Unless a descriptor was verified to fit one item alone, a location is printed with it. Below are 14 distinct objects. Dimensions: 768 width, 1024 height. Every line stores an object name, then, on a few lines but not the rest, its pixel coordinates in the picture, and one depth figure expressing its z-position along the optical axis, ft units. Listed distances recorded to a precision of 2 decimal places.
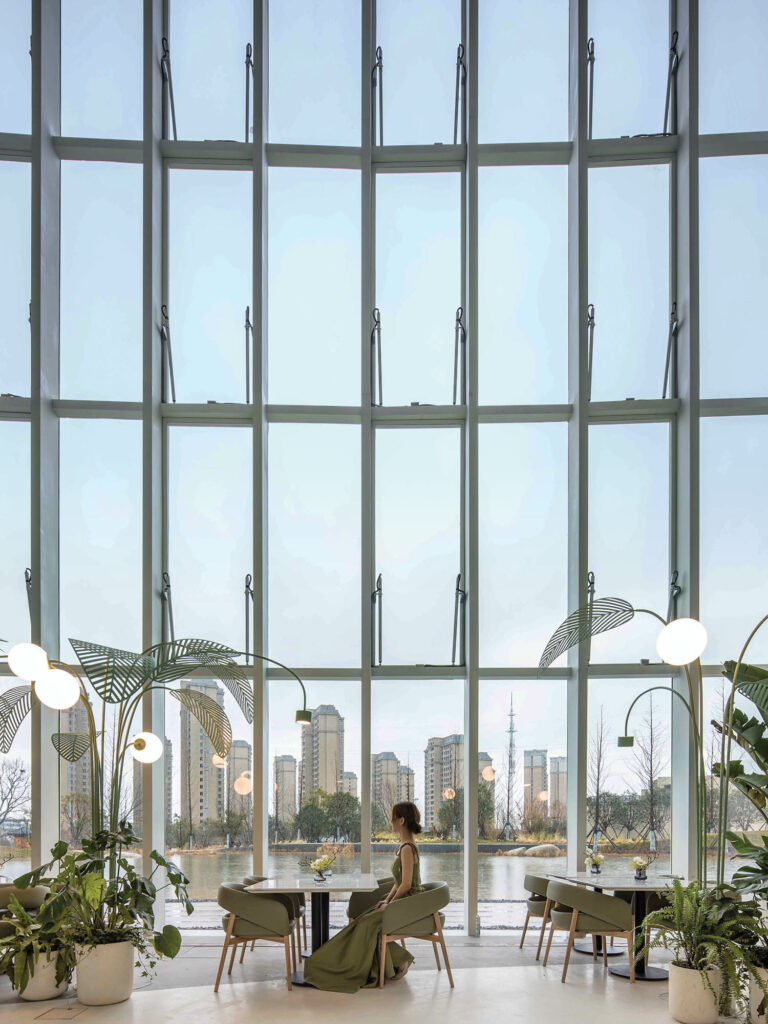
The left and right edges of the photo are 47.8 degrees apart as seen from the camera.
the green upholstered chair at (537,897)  23.02
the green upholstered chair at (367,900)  23.02
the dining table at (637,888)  20.88
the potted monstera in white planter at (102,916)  18.90
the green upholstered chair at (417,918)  20.10
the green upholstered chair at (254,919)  20.17
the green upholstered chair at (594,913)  20.68
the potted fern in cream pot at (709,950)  17.56
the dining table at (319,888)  20.88
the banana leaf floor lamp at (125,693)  20.76
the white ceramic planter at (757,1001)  17.34
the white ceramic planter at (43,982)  19.13
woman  20.17
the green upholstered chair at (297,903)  22.55
